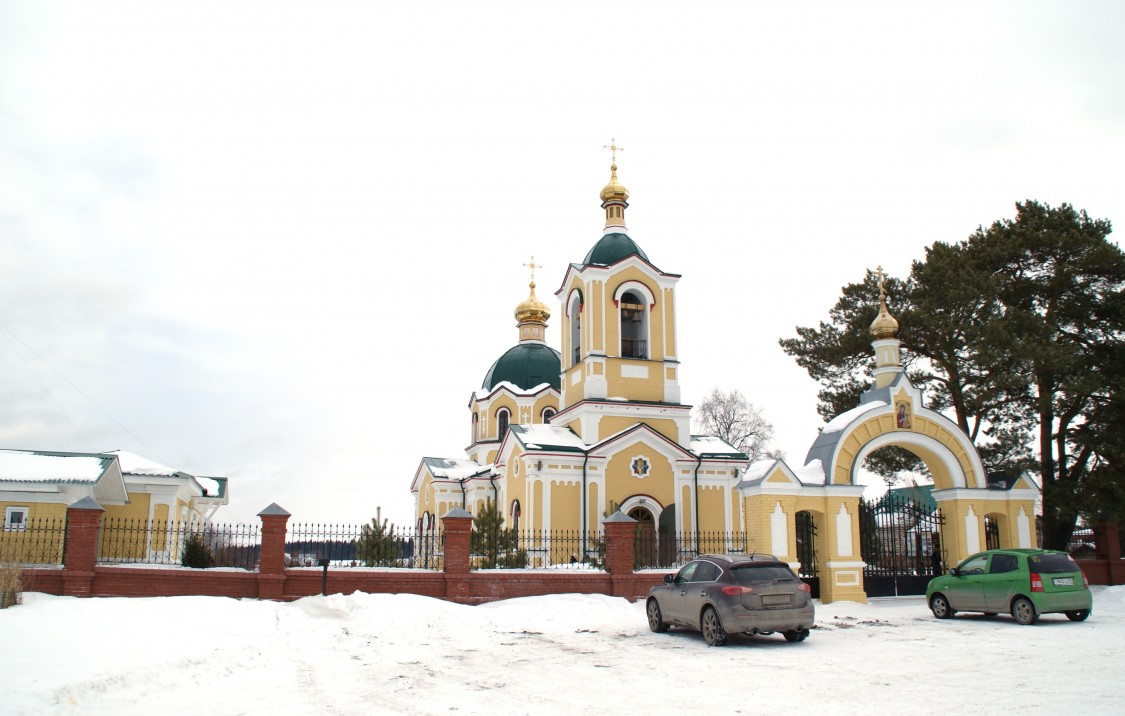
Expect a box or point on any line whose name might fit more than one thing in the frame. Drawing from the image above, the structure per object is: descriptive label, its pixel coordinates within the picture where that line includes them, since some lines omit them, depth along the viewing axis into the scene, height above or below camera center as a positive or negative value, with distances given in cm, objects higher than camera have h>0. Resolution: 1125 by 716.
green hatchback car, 1417 -124
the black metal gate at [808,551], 1973 -92
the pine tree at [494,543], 2025 -77
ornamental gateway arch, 1919 +21
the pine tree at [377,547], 1917 -80
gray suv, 1177 -122
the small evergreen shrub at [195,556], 1741 -91
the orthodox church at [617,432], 2627 +253
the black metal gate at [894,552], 2059 -100
